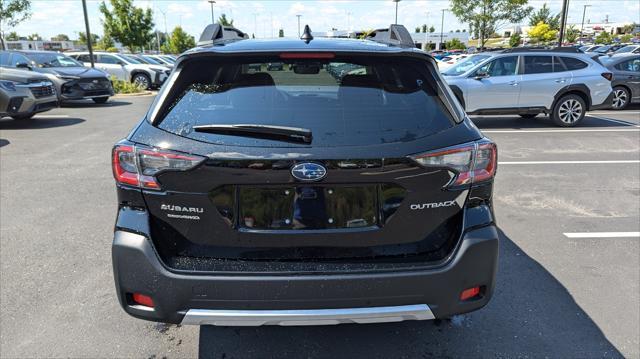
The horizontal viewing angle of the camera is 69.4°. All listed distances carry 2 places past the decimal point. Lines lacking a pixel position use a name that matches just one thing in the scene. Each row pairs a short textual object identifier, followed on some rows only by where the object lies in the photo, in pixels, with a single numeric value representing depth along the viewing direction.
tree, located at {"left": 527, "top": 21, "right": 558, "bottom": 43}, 50.38
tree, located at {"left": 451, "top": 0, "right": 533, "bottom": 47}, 37.88
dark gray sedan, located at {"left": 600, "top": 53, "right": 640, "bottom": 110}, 14.17
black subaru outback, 2.17
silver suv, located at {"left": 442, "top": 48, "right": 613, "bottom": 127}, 11.15
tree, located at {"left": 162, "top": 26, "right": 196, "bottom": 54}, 64.65
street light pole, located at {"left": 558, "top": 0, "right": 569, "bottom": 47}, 20.65
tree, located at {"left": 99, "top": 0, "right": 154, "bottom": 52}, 38.78
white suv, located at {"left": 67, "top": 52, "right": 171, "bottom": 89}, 20.48
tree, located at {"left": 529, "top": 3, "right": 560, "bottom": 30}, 57.38
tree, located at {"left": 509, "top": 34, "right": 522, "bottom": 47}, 59.40
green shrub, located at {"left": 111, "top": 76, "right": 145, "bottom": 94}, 18.94
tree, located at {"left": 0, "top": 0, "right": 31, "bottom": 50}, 25.95
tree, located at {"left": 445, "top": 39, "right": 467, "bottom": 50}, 75.00
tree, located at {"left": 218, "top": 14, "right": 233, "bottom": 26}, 70.62
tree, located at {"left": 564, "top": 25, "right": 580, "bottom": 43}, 63.62
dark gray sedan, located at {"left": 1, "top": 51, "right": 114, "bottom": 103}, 14.29
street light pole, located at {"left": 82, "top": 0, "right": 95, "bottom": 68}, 20.41
